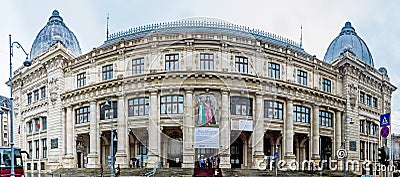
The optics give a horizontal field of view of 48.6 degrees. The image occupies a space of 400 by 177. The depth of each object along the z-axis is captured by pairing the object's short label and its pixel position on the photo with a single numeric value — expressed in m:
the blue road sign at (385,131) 24.91
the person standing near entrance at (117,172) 43.03
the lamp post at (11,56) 29.71
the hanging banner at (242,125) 48.69
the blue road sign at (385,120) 27.45
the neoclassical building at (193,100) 48.22
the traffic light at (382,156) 24.31
